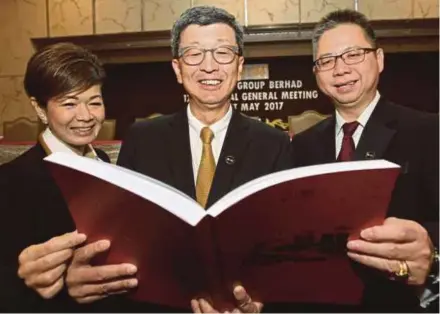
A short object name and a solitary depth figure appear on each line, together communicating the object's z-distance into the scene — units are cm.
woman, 103
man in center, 136
